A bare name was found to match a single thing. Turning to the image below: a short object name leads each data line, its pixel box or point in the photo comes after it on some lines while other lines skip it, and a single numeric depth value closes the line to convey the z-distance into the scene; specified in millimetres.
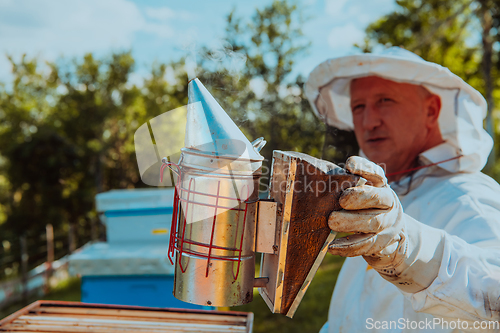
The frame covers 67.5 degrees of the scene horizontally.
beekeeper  1249
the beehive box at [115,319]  1888
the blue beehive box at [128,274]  3193
